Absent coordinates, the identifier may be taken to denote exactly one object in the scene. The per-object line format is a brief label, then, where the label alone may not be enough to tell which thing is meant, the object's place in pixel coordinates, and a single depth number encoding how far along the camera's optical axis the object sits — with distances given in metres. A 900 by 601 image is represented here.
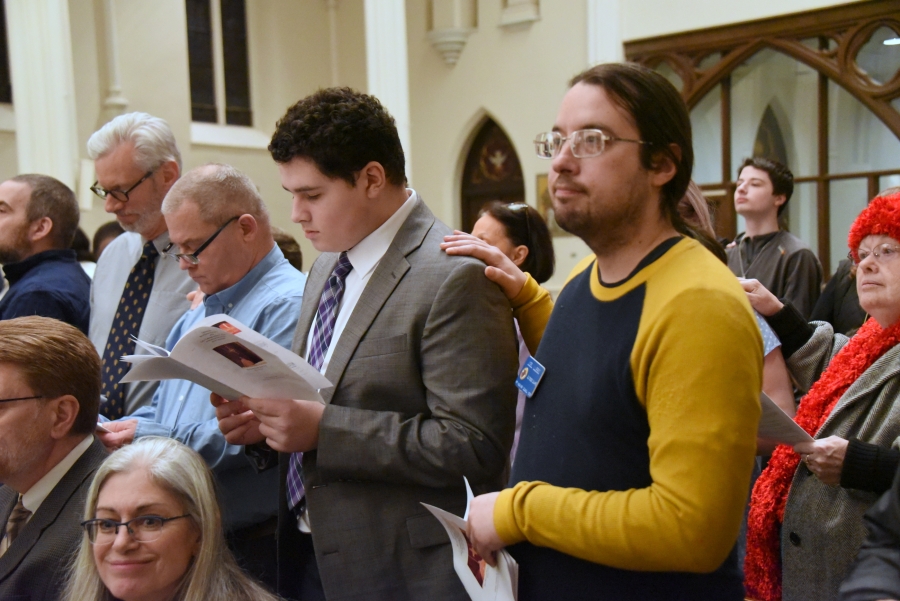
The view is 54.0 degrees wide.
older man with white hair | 2.94
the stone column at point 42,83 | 7.71
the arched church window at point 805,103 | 8.23
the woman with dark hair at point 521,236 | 3.13
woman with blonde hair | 1.90
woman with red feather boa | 2.05
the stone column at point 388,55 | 9.29
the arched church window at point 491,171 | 11.35
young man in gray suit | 1.79
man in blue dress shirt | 2.26
